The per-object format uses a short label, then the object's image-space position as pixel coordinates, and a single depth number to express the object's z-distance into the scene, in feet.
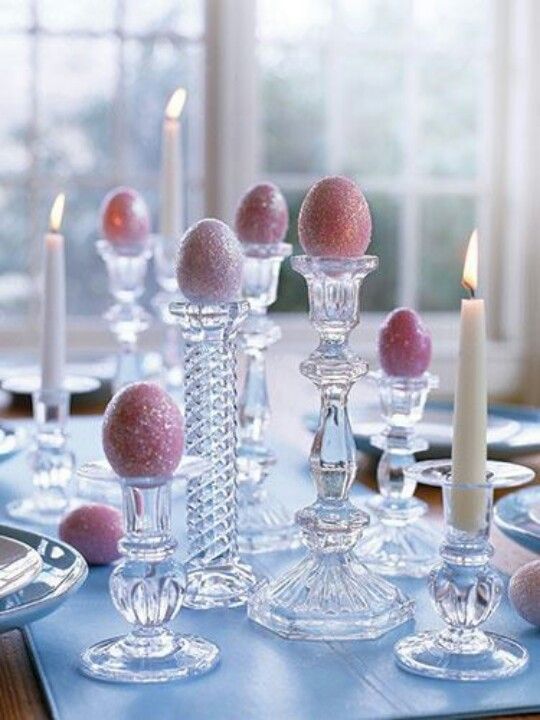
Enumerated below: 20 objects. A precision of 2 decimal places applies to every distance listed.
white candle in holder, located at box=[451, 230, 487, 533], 2.96
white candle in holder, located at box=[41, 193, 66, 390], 4.60
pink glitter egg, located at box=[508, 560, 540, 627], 3.30
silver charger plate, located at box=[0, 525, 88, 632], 3.02
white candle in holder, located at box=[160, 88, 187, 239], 5.59
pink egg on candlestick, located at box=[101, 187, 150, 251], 5.12
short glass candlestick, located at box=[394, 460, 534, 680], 2.98
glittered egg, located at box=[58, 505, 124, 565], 3.93
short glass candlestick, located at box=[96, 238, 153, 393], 5.24
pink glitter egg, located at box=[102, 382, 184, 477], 2.81
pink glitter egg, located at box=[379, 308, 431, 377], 4.00
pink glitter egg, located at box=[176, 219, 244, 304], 3.44
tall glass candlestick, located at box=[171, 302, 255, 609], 3.58
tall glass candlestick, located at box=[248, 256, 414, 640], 3.31
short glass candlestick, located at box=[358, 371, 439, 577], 4.00
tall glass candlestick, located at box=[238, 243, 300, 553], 4.24
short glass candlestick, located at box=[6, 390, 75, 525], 4.65
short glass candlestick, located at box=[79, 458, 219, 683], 2.92
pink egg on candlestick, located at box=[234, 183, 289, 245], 4.23
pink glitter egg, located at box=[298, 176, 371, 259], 3.27
